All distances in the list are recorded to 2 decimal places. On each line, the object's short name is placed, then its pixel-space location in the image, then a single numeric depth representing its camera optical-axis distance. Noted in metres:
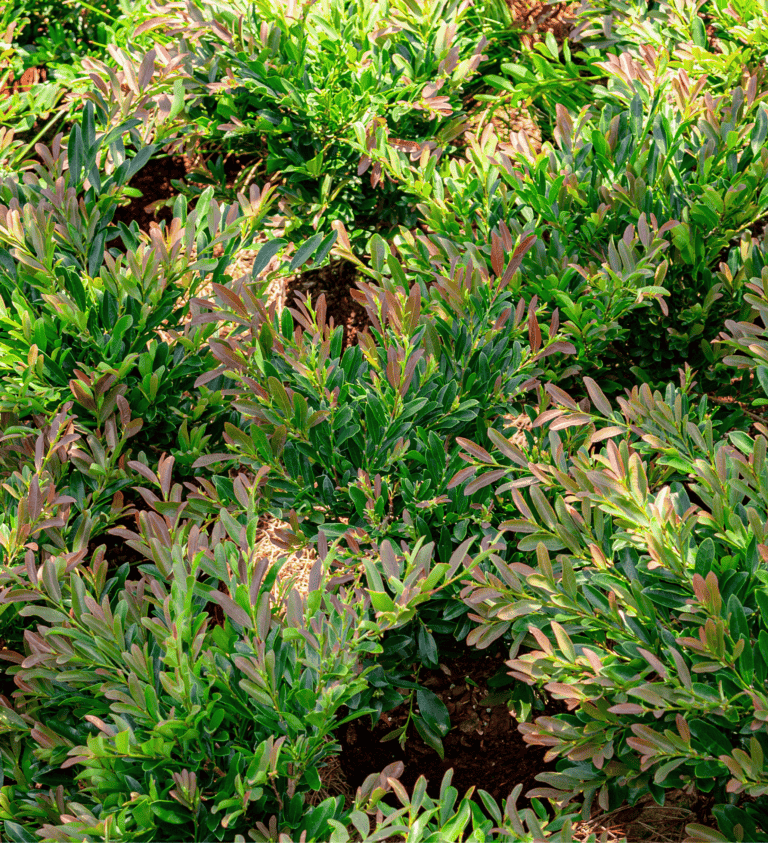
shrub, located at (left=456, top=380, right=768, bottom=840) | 2.11
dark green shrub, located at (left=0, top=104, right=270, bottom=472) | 2.30
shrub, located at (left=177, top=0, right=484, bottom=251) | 2.49
